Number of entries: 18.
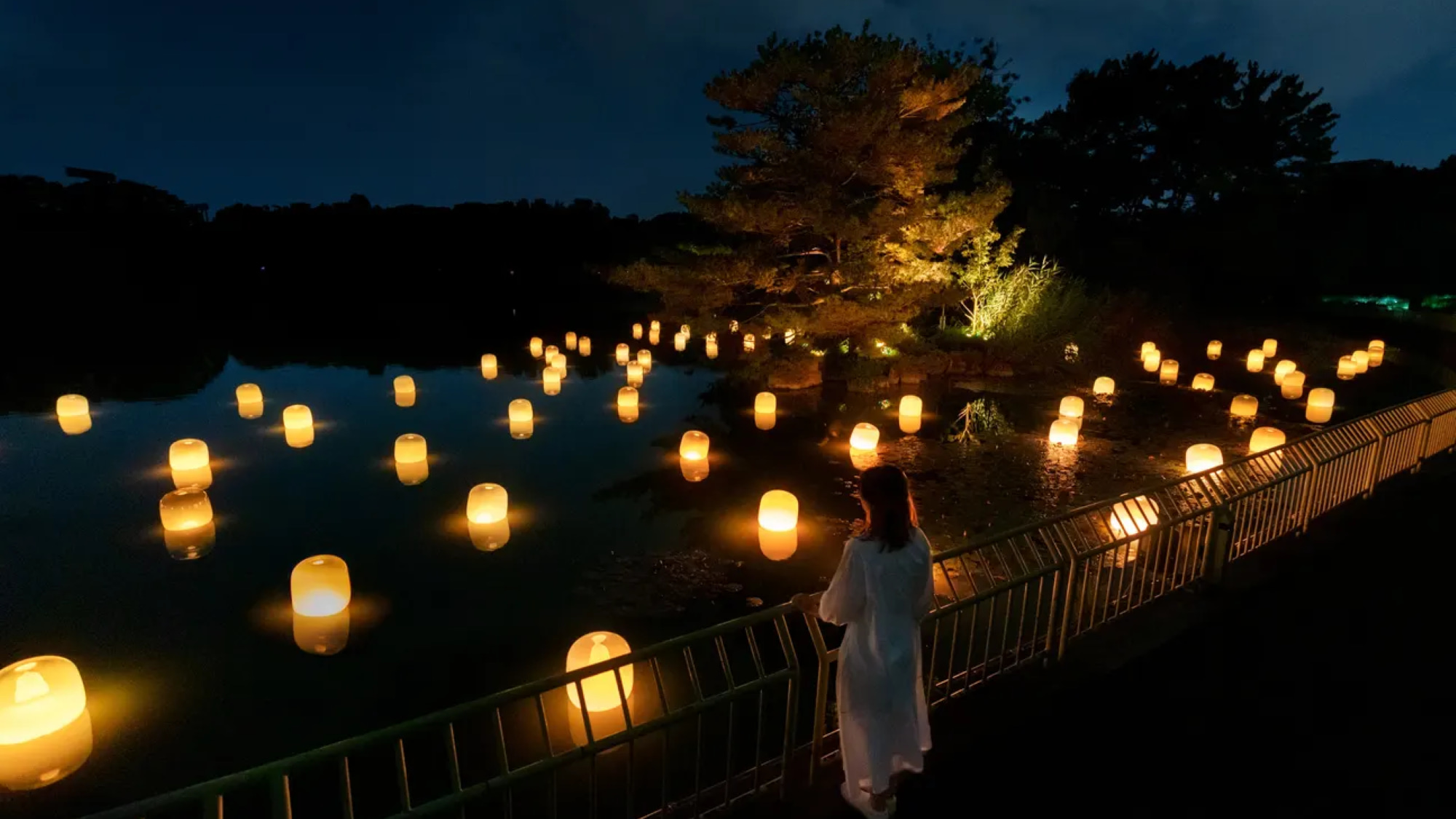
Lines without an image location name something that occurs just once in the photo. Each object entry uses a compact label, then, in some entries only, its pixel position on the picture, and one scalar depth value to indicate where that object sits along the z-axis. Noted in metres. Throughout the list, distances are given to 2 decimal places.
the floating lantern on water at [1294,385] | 16.61
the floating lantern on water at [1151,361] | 19.39
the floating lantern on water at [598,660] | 4.75
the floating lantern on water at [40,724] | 4.46
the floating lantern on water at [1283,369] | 17.17
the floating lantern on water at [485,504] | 8.37
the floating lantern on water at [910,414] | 13.31
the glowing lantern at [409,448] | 10.47
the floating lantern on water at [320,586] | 6.18
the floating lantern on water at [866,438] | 11.37
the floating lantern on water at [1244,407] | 13.88
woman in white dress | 3.07
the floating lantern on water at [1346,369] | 19.56
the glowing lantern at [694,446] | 11.00
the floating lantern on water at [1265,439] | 10.70
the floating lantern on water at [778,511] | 8.22
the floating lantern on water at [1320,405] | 13.87
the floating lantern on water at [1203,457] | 9.80
